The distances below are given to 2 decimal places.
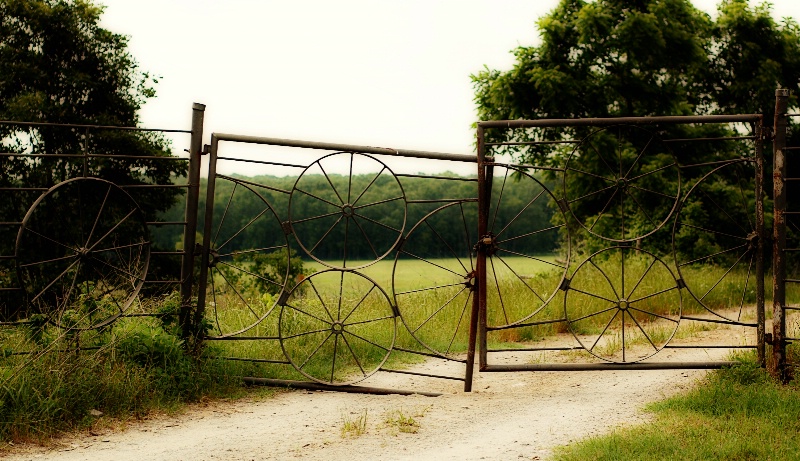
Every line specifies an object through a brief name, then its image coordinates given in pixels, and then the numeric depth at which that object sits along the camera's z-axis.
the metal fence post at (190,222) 7.16
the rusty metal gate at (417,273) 7.11
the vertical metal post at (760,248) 7.25
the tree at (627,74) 22.72
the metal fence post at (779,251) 7.25
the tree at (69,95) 17.91
